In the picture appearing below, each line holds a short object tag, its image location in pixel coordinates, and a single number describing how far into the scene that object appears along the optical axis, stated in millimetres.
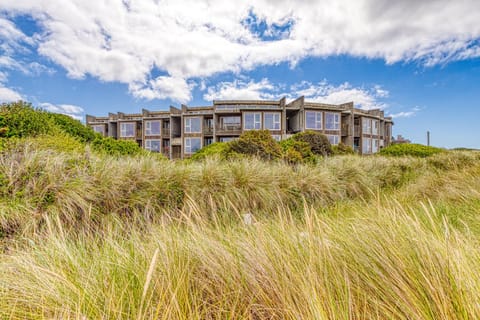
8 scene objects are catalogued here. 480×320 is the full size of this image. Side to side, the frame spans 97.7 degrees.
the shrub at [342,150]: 14589
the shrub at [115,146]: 7673
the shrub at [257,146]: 9133
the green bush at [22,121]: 5129
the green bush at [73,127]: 7312
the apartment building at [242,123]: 29141
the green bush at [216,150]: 9223
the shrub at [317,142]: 12844
